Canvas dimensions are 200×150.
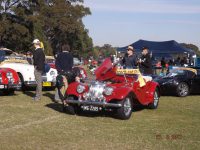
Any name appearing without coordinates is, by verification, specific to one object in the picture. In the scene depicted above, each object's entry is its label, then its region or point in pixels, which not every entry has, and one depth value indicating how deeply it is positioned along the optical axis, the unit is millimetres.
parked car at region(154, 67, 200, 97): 15508
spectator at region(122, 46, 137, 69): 12391
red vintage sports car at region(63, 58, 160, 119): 9812
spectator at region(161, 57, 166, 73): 32328
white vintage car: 15664
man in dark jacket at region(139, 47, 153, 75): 13414
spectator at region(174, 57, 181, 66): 36406
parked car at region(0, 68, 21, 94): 13678
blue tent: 32047
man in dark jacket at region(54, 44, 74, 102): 11859
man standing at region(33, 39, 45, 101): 12789
